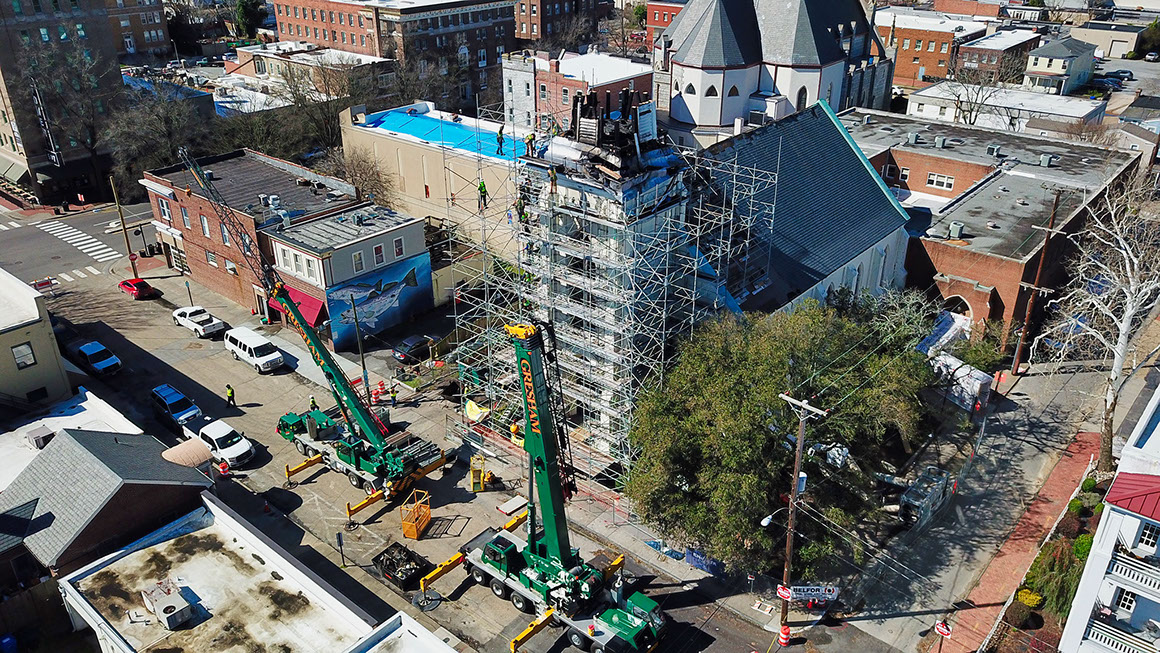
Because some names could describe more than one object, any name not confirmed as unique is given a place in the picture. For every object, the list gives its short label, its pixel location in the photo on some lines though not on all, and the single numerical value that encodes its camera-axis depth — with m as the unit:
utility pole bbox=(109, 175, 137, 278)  54.00
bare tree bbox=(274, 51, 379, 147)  68.19
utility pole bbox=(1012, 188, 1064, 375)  37.04
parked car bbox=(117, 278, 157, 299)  50.91
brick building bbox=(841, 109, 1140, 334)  44.03
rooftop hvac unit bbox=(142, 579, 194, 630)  23.67
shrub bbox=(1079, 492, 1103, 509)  31.44
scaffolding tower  31.33
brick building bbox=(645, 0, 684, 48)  114.19
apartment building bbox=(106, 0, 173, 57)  91.69
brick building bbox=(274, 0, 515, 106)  86.62
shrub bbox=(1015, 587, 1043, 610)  27.36
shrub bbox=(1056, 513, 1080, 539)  29.88
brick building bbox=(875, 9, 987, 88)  99.94
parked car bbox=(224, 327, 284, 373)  42.81
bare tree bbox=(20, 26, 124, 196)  63.06
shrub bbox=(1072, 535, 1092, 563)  27.86
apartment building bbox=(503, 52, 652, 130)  69.94
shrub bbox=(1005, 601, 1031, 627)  26.83
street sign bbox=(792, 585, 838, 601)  26.70
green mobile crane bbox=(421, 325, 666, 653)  24.30
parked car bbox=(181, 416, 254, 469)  35.62
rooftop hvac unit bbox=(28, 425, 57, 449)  31.80
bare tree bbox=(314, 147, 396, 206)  58.16
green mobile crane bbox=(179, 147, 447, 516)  31.78
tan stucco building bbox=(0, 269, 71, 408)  35.41
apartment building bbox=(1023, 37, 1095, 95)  90.25
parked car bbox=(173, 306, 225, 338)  46.34
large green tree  26.28
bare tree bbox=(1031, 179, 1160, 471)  33.84
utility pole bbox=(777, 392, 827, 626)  22.42
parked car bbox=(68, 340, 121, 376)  42.28
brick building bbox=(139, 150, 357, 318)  47.50
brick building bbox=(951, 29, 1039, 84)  88.69
